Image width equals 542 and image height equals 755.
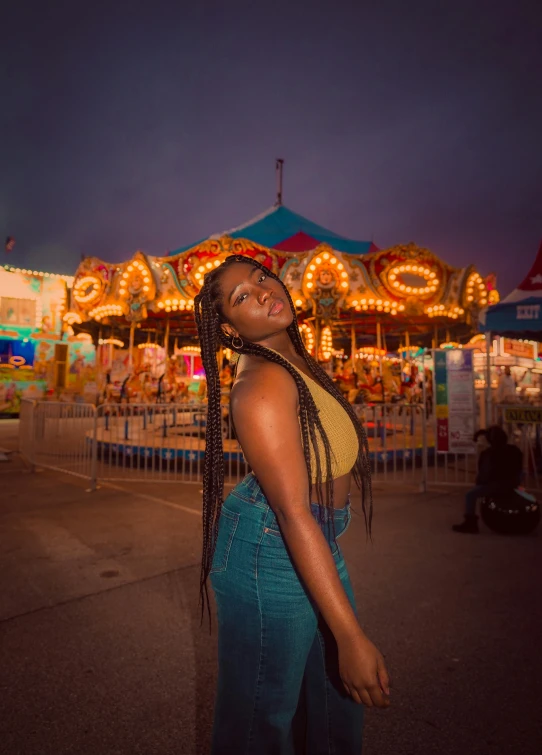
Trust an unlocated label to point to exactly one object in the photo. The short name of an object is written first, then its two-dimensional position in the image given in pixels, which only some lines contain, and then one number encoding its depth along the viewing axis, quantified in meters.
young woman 1.13
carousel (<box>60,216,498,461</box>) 13.36
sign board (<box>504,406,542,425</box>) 7.24
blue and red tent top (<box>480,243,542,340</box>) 8.54
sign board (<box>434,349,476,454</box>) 7.64
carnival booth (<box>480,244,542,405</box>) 8.53
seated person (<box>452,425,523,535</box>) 4.84
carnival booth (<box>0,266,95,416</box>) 24.70
